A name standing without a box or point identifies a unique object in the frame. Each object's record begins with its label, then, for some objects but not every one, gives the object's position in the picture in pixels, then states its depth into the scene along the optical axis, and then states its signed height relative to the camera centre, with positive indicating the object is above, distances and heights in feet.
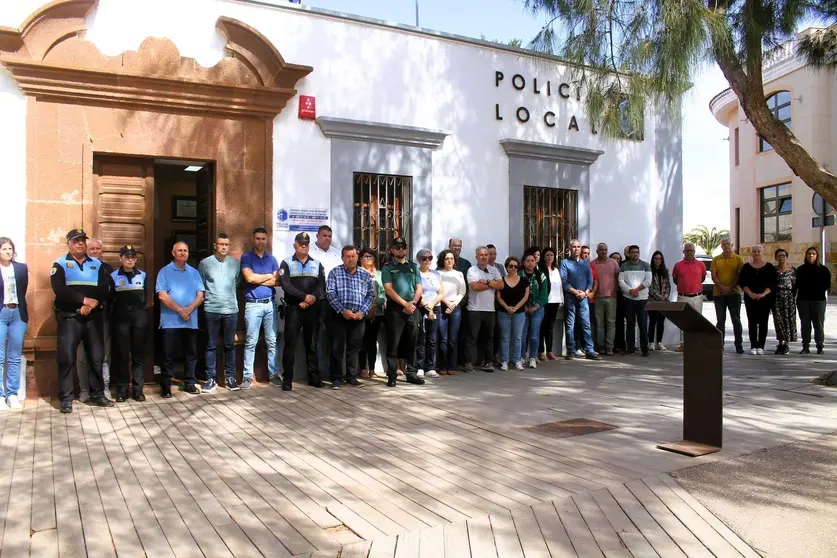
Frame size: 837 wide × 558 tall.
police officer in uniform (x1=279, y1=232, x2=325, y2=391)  27.35 -0.62
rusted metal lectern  16.85 -2.29
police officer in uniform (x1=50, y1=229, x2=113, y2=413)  23.29 -0.75
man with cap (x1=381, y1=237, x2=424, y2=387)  28.63 -0.78
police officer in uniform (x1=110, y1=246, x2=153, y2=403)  24.84 -1.33
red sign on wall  30.19 +7.58
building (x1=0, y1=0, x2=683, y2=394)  25.72 +6.42
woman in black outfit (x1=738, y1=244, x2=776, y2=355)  36.74 -0.44
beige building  95.50 +17.87
